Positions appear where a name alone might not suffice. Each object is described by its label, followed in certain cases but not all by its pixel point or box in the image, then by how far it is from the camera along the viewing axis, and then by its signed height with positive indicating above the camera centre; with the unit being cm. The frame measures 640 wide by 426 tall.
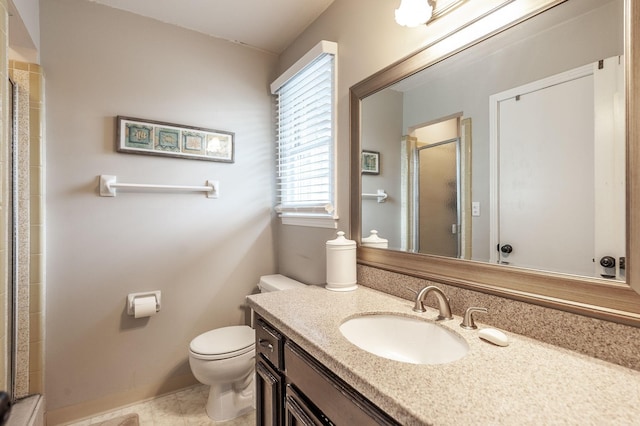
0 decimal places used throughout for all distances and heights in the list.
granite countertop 57 -38
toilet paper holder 189 -54
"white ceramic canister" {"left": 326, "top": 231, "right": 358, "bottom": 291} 150 -26
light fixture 119 +80
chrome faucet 106 -32
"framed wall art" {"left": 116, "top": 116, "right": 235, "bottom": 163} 190 +50
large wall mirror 77 +18
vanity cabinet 76 -55
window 181 +50
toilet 169 -89
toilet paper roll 185 -58
